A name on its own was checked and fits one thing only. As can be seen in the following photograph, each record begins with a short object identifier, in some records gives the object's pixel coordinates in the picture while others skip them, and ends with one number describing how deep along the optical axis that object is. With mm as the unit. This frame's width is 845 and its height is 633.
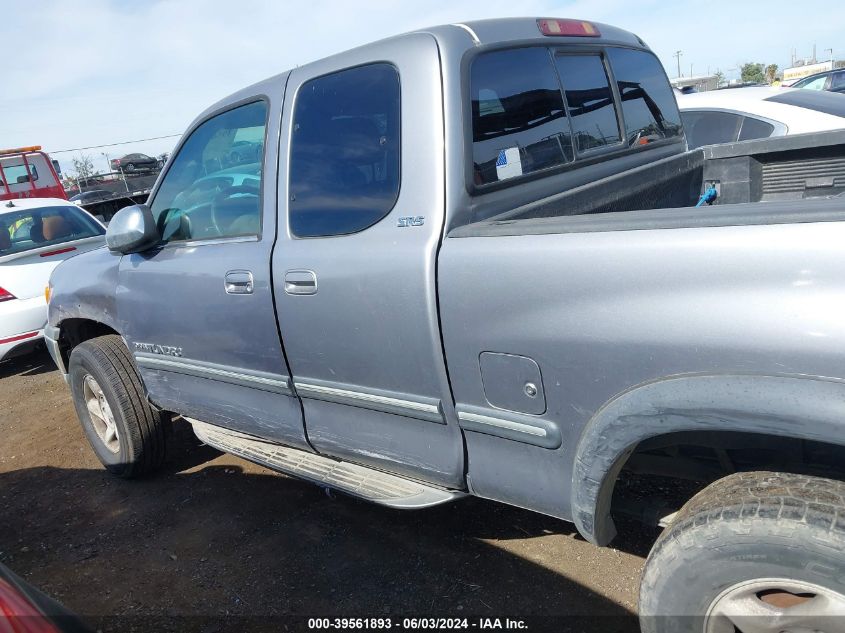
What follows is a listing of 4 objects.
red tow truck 12781
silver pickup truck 1520
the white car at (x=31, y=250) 5715
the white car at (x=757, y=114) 5387
